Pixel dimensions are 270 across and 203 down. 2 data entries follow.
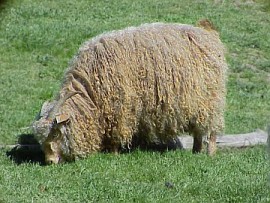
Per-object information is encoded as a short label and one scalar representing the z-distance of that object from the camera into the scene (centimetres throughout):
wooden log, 1791
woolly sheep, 1630
